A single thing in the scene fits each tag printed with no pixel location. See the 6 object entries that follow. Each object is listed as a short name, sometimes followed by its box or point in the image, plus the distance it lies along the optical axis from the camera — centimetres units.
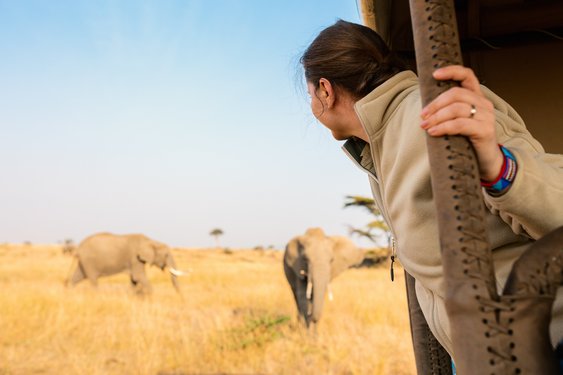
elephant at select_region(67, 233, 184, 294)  1742
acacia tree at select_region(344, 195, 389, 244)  2497
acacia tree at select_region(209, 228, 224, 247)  5757
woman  83
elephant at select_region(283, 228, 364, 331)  916
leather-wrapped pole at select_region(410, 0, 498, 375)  73
